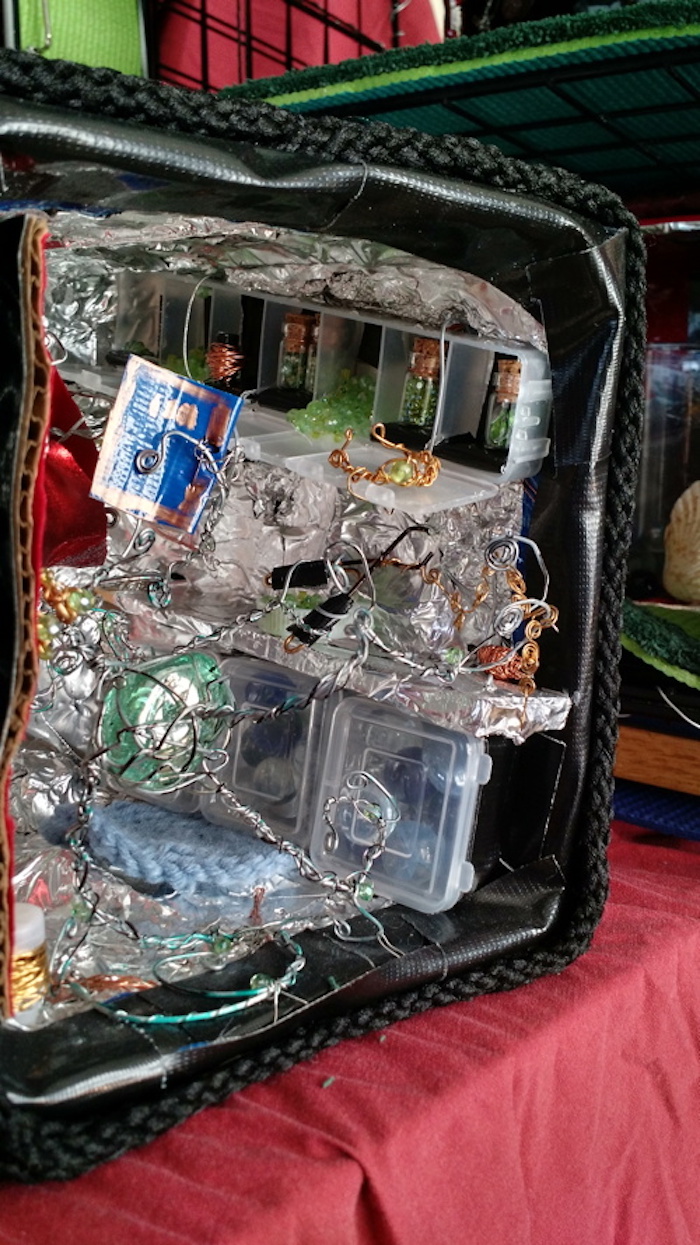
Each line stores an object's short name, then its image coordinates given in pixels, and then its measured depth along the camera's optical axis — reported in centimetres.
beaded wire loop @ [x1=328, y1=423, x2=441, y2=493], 77
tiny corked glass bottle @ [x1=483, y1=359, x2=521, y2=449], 76
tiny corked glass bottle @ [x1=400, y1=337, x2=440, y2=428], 82
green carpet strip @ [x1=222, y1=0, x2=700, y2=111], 87
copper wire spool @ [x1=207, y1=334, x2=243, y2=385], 94
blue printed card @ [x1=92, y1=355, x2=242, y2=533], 74
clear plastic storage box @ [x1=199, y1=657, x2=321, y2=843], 87
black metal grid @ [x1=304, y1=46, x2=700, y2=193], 95
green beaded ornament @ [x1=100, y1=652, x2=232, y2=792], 79
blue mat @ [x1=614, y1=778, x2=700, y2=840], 108
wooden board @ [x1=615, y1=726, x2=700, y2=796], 113
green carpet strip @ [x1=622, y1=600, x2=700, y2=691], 109
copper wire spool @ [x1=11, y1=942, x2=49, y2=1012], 58
